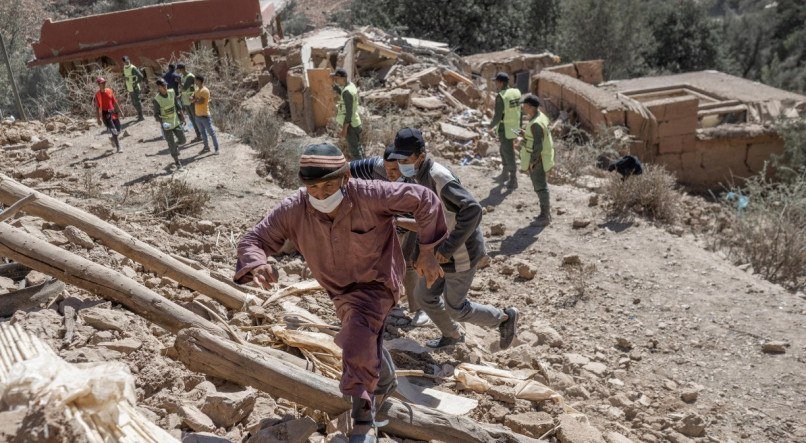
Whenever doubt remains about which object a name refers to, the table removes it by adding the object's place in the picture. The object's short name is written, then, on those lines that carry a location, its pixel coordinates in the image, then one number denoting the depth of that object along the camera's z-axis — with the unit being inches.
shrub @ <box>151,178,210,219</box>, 275.4
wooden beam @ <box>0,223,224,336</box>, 159.8
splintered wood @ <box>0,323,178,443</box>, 82.3
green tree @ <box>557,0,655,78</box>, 916.0
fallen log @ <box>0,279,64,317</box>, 162.6
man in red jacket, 402.3
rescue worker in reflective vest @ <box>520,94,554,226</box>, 314.5
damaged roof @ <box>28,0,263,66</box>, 577.0
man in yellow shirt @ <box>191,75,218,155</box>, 393.7
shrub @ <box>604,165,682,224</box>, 336.5
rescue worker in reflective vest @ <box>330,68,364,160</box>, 365.7
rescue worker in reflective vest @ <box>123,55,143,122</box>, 470.0
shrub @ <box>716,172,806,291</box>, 300.2
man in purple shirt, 122.3
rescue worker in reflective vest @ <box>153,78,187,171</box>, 377.4
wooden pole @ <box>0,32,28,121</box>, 488.4
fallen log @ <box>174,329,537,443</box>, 130.0
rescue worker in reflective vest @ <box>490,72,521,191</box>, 360.6
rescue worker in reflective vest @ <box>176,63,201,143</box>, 417.9
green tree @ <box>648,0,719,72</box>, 1064.8
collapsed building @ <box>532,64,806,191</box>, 505.7
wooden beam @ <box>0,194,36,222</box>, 166.7
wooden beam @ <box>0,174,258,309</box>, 184.4
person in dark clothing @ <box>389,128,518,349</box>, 164.7
